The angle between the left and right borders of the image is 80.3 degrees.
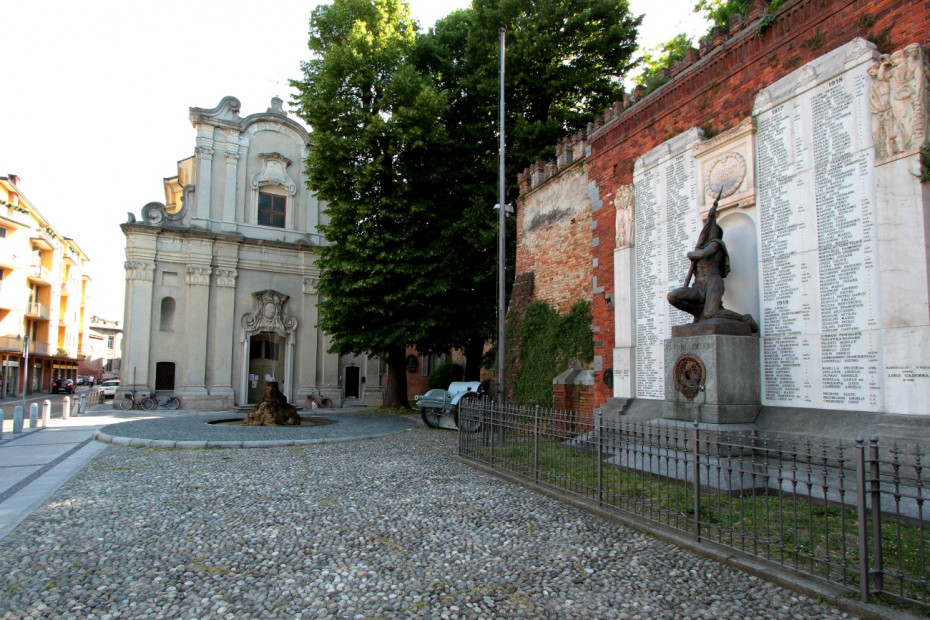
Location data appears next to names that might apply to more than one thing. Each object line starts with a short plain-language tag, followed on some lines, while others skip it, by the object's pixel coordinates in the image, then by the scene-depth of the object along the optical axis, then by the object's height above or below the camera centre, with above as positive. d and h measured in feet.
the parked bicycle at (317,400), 87.76 -6.90
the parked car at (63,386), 143.13 -8.59
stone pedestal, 25.38 -0.81
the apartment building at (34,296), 112.88 +13.22
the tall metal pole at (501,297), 42.51 +4.92
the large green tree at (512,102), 60.64 +29.78
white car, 113.70 -7.52
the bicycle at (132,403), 77.51 -6.89
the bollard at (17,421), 45.83 -5.74
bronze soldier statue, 26.84 +4.00
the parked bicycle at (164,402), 78.99 -6.89
